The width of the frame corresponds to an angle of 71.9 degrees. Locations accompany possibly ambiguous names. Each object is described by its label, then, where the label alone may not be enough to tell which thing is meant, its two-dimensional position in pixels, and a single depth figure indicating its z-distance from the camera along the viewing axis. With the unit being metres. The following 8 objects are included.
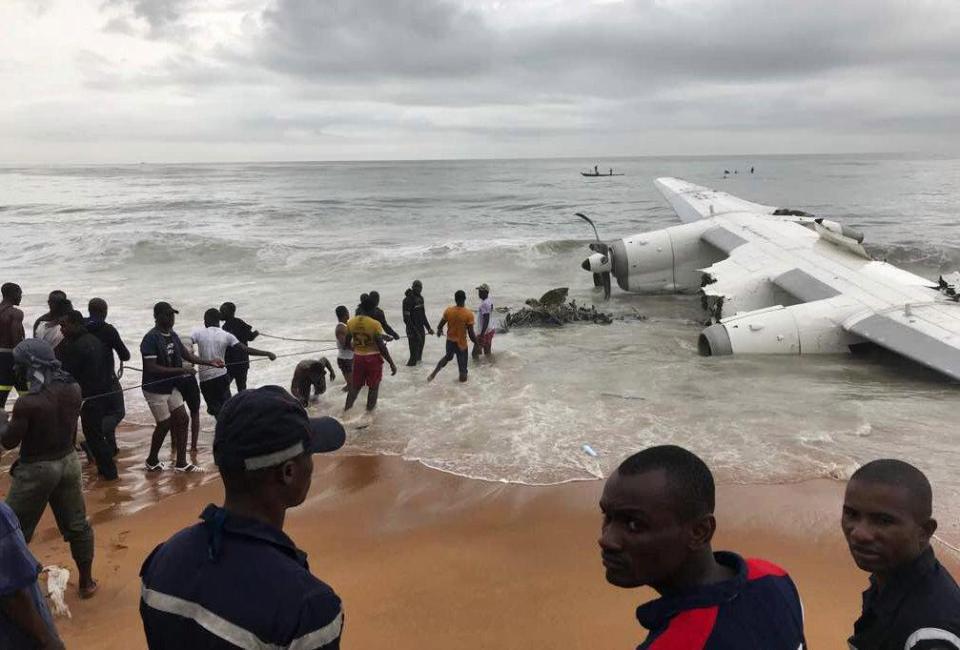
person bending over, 9.18
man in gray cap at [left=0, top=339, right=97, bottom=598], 4.28
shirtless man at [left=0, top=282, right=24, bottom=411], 8.04
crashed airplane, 10.95
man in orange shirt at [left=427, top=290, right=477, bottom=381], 9.99
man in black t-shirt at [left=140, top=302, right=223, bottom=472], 6.82
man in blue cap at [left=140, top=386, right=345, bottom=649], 1.67
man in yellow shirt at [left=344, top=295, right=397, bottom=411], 8.53
